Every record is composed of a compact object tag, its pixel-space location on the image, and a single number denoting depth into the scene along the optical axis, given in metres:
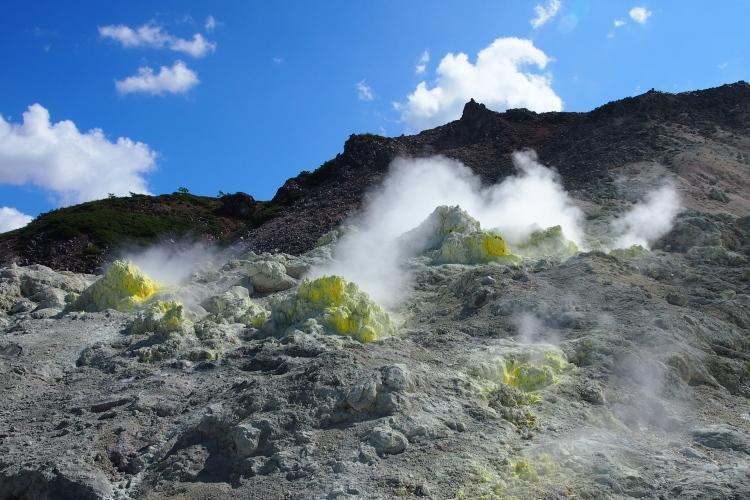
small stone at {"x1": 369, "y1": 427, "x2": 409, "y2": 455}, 5.81
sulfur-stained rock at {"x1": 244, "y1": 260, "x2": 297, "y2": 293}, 12.66
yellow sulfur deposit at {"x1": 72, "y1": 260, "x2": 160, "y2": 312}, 11.54
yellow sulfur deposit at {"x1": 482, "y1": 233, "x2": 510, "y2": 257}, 12.95
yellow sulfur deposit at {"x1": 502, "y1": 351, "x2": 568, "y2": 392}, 7.45
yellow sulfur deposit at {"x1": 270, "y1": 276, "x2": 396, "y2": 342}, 9.27
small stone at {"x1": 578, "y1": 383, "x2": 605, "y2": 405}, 6.98
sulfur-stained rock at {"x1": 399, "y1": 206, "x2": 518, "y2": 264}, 13.00
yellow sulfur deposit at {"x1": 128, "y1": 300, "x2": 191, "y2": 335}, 9.81
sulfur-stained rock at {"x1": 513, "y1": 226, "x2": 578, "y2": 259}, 13.21
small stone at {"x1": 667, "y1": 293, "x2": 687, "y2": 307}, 9.82
